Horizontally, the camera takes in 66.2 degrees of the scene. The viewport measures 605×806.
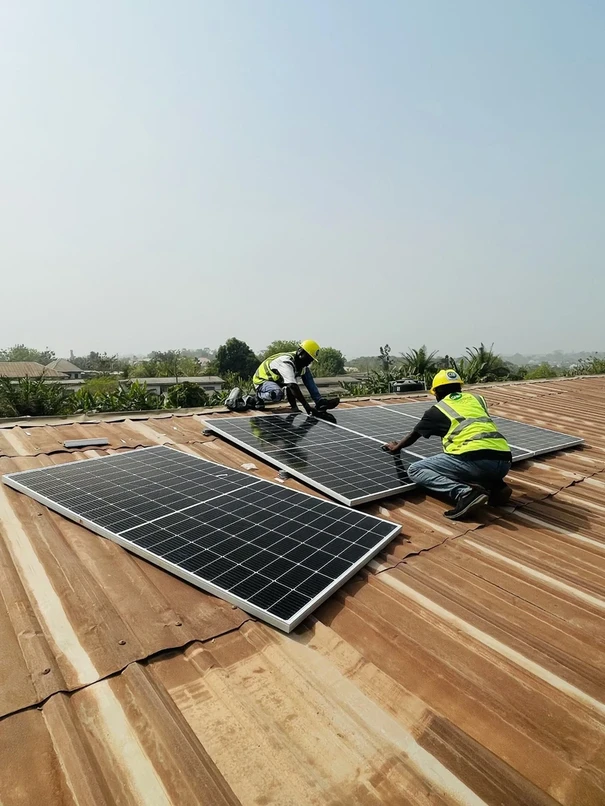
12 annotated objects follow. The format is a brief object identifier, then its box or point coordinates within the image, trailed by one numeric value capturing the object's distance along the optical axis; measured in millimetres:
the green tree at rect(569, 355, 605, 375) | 38906
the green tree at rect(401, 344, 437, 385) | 28312
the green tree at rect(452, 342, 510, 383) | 29266
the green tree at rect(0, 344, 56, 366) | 151250
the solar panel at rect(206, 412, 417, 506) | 4906
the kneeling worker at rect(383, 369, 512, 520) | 4852
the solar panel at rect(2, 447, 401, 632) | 3035
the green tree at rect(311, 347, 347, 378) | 120250
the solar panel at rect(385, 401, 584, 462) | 6684
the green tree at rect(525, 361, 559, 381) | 57281
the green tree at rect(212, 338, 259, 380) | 94125
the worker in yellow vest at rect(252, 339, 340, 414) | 8367
